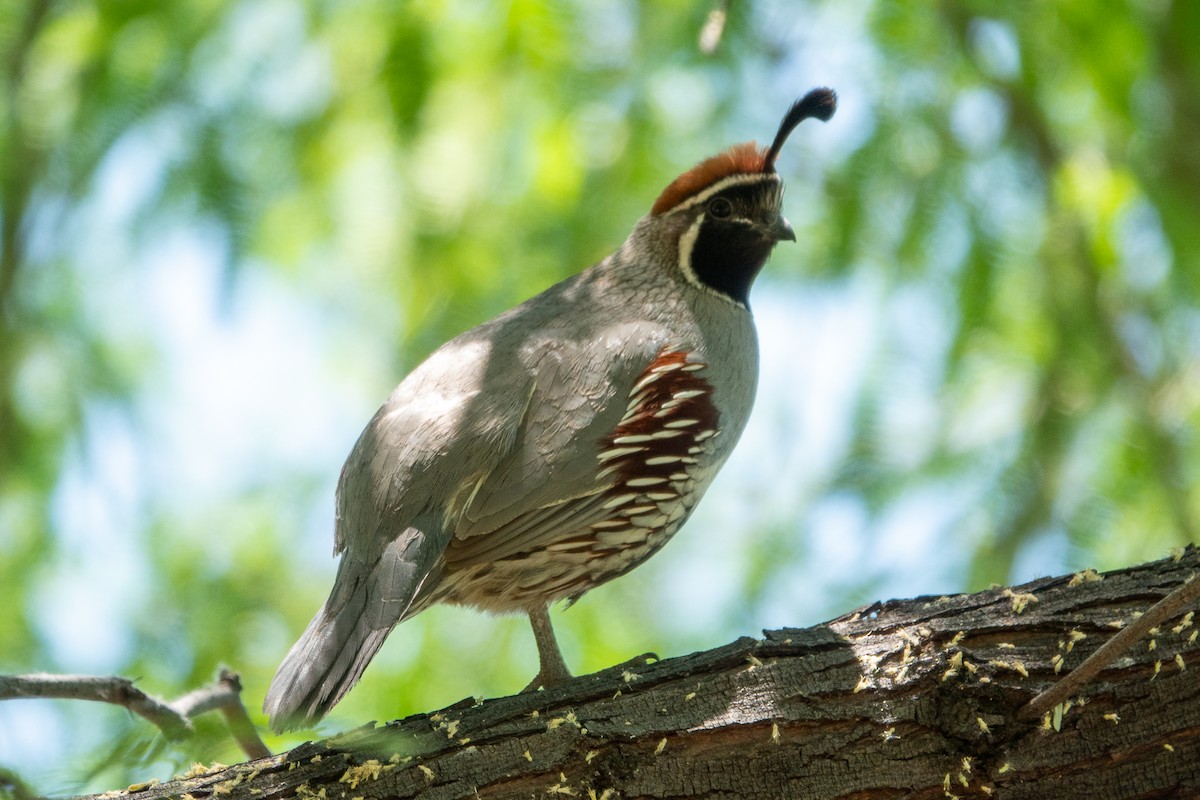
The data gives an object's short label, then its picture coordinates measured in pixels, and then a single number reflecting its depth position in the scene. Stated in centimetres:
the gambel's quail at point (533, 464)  587
